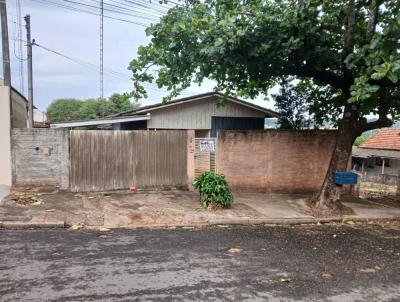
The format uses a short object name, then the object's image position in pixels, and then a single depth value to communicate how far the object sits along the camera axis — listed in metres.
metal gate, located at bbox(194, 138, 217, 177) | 12.24
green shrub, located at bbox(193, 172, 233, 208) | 10.05
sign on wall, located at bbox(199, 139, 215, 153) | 12.22
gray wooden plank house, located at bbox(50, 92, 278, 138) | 14.40
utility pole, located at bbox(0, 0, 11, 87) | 12.28
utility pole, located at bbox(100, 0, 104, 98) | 14.11
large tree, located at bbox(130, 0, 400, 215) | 8.51
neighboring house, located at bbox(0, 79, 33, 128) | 15.76
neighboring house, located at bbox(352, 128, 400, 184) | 30.09
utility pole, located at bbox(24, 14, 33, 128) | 19.30
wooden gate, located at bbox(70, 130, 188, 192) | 11.09
